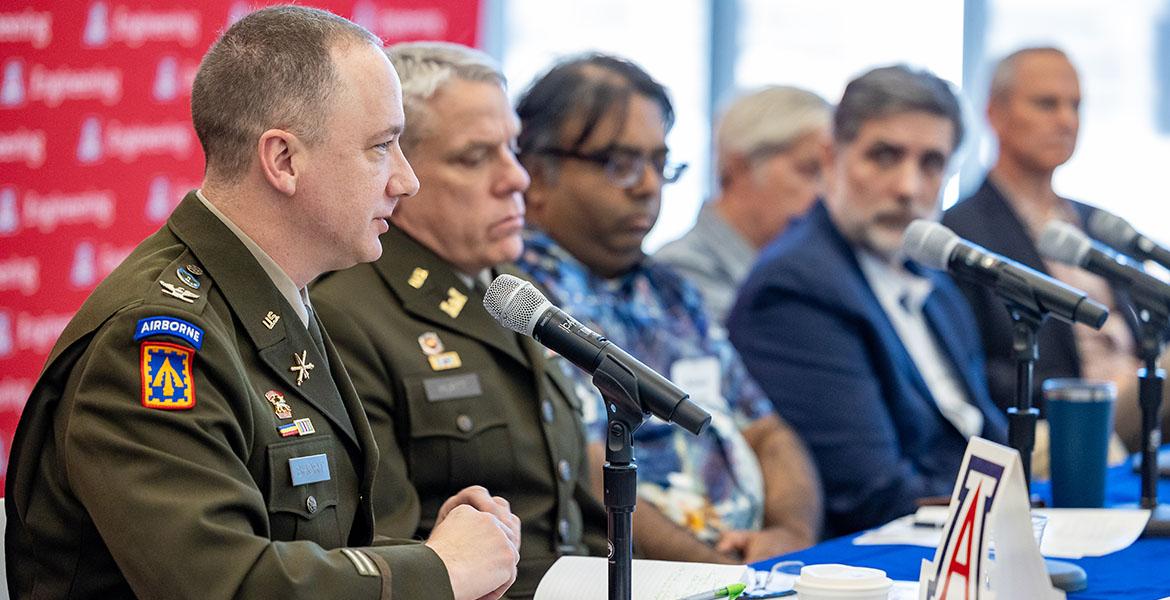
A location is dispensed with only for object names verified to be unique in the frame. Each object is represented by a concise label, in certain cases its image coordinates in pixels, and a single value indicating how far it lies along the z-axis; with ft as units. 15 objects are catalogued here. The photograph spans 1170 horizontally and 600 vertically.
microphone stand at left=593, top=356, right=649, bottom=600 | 10.28
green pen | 11.57
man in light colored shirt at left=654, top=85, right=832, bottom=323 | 32.19
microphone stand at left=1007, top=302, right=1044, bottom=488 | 14.28
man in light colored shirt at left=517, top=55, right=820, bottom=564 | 19.77
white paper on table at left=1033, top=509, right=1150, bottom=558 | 14.67
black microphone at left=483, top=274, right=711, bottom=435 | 10.12
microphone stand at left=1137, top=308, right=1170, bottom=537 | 16.62
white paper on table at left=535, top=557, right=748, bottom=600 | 11.73
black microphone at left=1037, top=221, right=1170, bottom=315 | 16.49
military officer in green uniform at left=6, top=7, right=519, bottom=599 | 9.57
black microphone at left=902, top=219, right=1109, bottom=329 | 13.88
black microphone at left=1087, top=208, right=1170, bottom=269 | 17.84
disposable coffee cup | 10.52
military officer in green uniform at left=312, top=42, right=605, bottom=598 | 14.65
